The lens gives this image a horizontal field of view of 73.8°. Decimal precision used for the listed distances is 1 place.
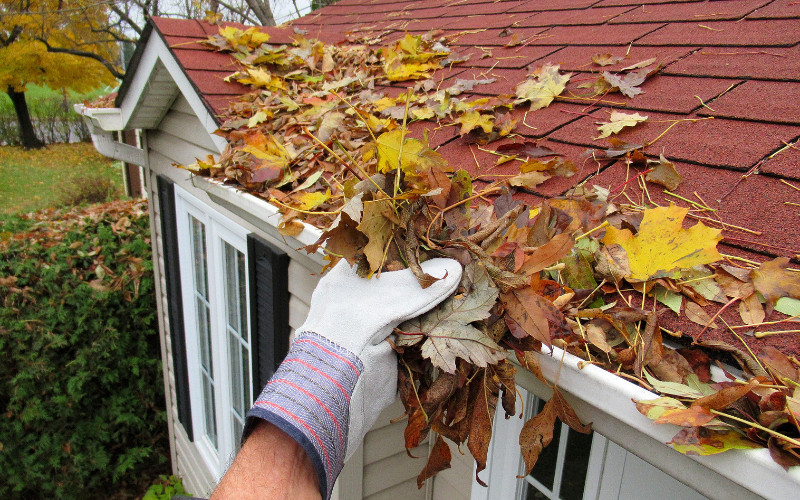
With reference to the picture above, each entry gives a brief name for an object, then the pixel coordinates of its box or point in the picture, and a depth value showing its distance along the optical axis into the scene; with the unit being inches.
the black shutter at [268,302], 107.3
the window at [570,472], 62.6
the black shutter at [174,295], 171.8
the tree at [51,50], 533.4
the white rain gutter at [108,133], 165.0
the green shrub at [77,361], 207.2
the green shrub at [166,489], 216.8
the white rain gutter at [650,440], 29.3
